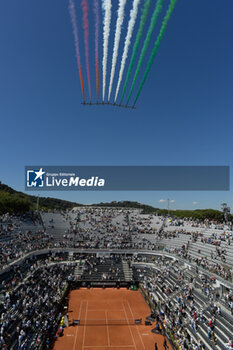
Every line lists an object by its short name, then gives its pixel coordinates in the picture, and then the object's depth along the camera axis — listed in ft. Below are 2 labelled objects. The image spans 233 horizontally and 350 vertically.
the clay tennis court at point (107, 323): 77.36
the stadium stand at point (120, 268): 78.59
